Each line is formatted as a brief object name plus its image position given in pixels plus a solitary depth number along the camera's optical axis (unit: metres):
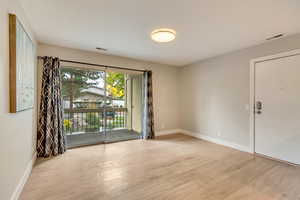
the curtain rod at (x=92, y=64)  3.33
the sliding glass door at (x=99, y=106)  3.85
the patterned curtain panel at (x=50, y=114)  2.99
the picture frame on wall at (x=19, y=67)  1.59
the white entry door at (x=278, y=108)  2.63
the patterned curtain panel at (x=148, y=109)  4.43
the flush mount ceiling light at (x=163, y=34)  2.44
